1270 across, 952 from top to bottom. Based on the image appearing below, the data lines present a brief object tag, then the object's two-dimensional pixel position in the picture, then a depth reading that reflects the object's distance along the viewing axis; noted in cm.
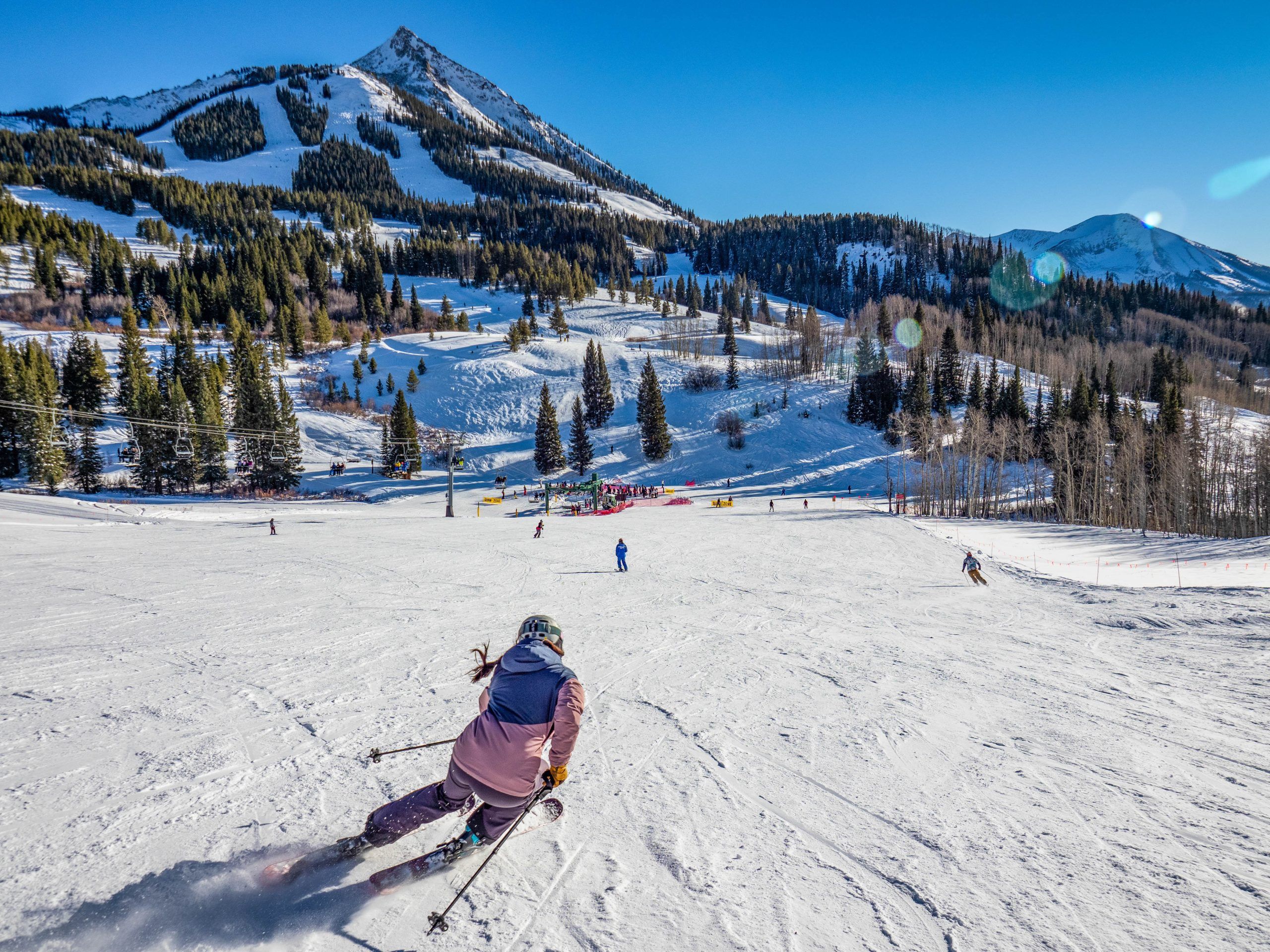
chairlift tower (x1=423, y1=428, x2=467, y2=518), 6562
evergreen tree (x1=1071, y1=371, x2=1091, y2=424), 6388
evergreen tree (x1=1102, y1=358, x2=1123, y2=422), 6569
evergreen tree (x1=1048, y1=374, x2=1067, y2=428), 6431
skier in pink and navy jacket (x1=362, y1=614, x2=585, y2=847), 381
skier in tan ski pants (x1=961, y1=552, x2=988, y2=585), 1781
